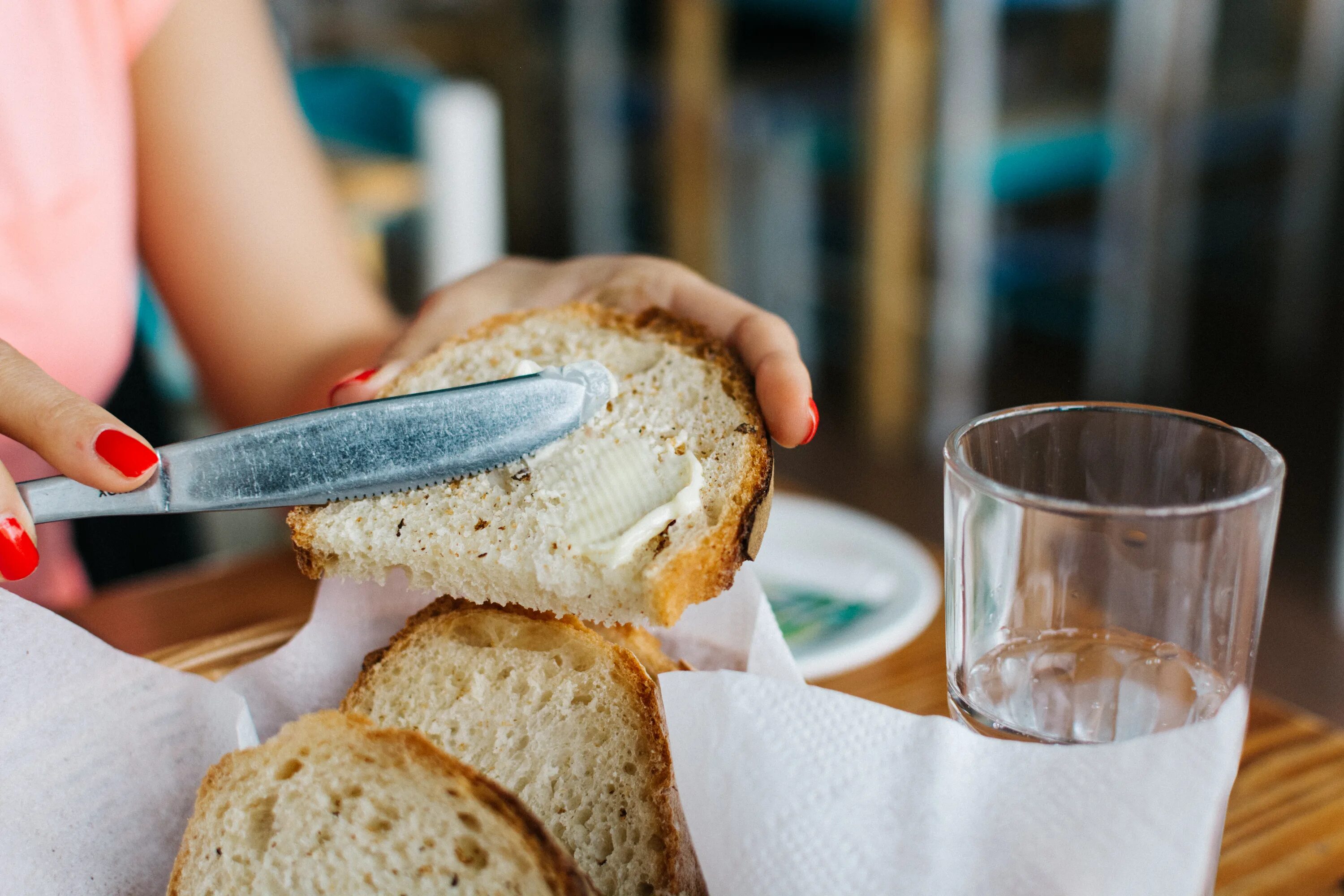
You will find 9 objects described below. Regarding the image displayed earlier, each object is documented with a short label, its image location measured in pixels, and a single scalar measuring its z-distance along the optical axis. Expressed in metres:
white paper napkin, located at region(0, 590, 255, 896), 0.59
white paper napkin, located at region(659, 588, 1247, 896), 0.45
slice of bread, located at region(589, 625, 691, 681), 0.67
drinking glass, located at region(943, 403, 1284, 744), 0.47
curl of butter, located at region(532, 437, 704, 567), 0.57
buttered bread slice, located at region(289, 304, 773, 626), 0.56
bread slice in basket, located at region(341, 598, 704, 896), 0.58
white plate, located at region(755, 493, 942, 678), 0.85
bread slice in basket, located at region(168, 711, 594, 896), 0.51
